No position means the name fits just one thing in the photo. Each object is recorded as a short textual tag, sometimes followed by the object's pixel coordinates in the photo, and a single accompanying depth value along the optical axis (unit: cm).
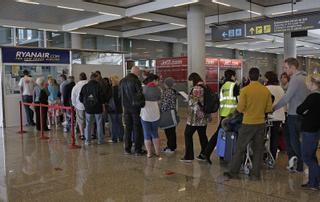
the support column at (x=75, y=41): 1633
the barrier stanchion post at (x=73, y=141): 700
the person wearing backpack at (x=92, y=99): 700
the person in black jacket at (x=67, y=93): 898
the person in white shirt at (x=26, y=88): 1000
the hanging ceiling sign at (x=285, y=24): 834
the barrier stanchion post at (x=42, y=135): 816
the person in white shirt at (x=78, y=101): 770
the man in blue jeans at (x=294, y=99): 453
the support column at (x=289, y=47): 1532
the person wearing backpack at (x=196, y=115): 532
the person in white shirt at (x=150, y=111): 582
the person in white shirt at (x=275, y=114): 524
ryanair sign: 995
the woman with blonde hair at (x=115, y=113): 736
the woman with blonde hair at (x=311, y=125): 389
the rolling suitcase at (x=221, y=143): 516
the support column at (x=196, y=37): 1130
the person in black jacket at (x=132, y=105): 591
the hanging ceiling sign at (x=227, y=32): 977
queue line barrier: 700
